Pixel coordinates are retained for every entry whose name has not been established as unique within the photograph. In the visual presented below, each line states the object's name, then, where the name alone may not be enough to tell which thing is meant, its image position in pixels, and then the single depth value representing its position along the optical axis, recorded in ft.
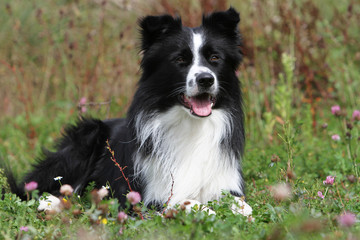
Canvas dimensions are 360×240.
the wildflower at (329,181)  19.88
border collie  23.67
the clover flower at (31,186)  17.27
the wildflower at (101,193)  16.49
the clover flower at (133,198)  15.89
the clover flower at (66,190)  16.46
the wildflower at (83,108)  36.42
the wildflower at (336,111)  27.77
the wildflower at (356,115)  26.23
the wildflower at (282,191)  15.93
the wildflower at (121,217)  16.05
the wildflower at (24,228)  17.84
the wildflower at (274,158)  21.07
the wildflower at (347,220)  13.62
